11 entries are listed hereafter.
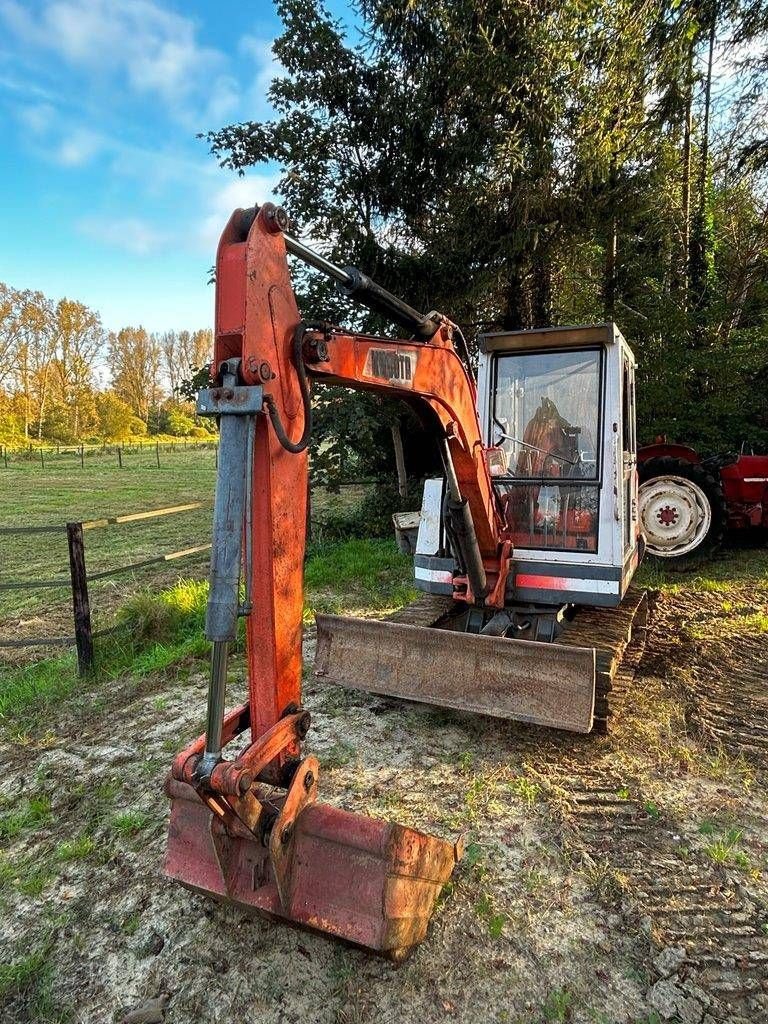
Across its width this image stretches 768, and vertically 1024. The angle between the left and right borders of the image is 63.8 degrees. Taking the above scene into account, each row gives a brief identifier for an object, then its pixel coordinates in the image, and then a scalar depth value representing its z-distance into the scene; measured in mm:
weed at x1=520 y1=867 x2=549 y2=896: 2630
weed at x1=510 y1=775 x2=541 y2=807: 3246
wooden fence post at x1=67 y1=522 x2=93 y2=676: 5016
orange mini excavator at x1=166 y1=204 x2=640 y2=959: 2145
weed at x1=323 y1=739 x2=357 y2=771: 3634
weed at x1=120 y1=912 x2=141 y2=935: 2488
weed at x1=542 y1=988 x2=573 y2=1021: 2068
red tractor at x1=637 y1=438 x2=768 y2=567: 7309
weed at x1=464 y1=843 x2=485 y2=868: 2787
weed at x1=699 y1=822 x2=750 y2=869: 2773
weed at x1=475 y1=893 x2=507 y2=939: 2414
